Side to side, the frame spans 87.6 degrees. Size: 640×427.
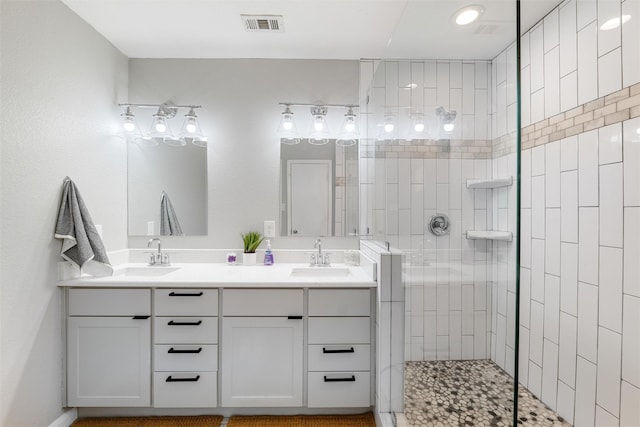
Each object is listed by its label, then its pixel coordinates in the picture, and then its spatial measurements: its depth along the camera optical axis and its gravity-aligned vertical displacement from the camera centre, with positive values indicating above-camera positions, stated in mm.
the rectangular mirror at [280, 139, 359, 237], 2371 +178
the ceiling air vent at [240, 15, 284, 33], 1907 +1111
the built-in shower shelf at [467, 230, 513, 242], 878 -64
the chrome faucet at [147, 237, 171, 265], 2330 -327
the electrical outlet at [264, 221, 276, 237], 2391 -127
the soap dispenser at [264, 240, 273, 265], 2332 -320
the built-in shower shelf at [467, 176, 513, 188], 870 +88
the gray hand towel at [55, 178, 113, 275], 1770 -128
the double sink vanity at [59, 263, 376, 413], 1811 -726
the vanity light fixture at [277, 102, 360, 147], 2357 +593
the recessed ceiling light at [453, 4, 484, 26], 953 +594
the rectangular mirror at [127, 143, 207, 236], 2385 +181
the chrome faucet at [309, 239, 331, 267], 2309 -322
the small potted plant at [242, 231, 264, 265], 2326 -248
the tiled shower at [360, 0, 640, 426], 984 +25
